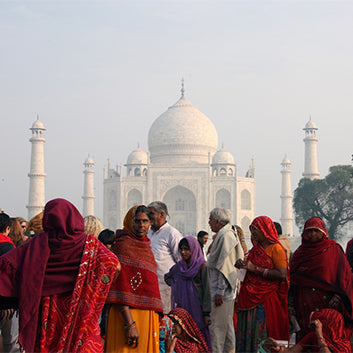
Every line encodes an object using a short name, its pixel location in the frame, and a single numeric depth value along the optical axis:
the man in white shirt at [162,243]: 5.44
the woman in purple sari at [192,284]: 5.09
